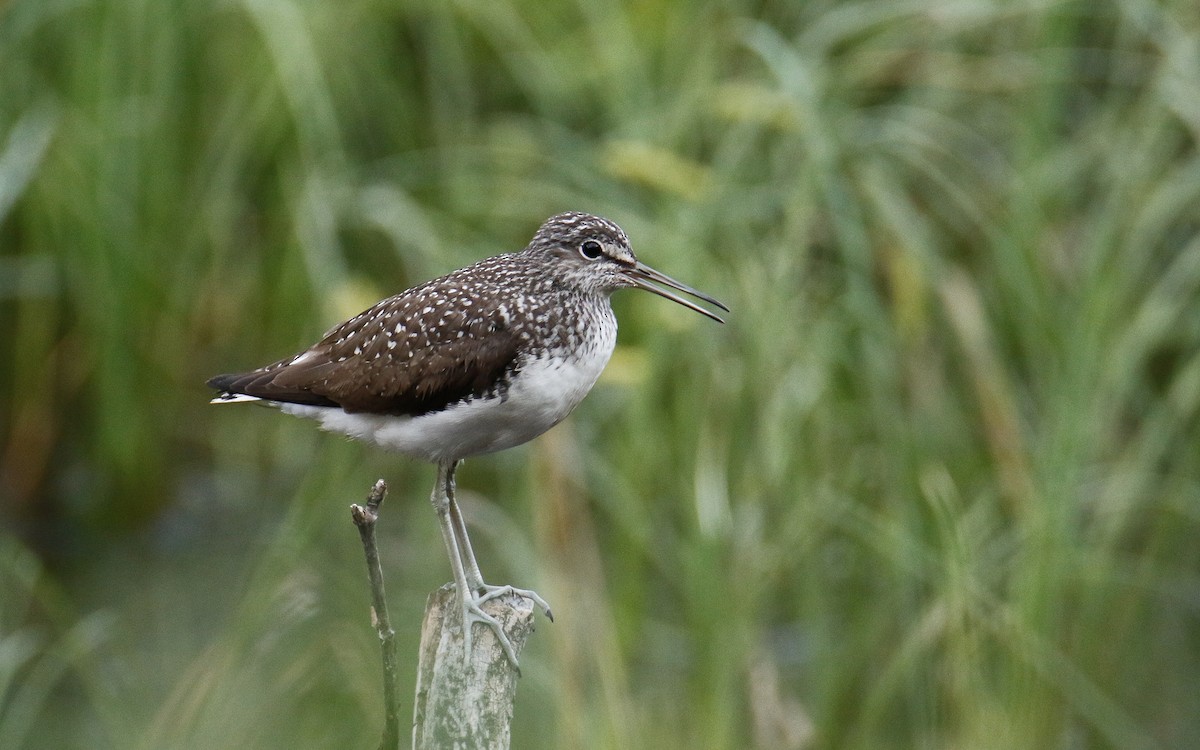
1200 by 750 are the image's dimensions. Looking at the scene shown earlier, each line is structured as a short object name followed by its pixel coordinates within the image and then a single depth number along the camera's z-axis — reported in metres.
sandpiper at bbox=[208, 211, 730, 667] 8.28
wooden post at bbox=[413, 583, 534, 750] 7.55
